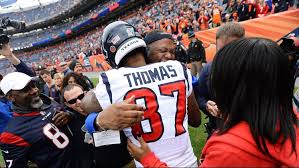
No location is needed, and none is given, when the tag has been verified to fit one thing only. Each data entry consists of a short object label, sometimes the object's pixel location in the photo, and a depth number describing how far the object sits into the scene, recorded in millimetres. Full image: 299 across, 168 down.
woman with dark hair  835
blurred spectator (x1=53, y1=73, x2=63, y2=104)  4413
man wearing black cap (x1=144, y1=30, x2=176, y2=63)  1677
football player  1274
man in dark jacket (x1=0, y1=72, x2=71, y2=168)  1744
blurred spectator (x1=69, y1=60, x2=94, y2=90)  4337
